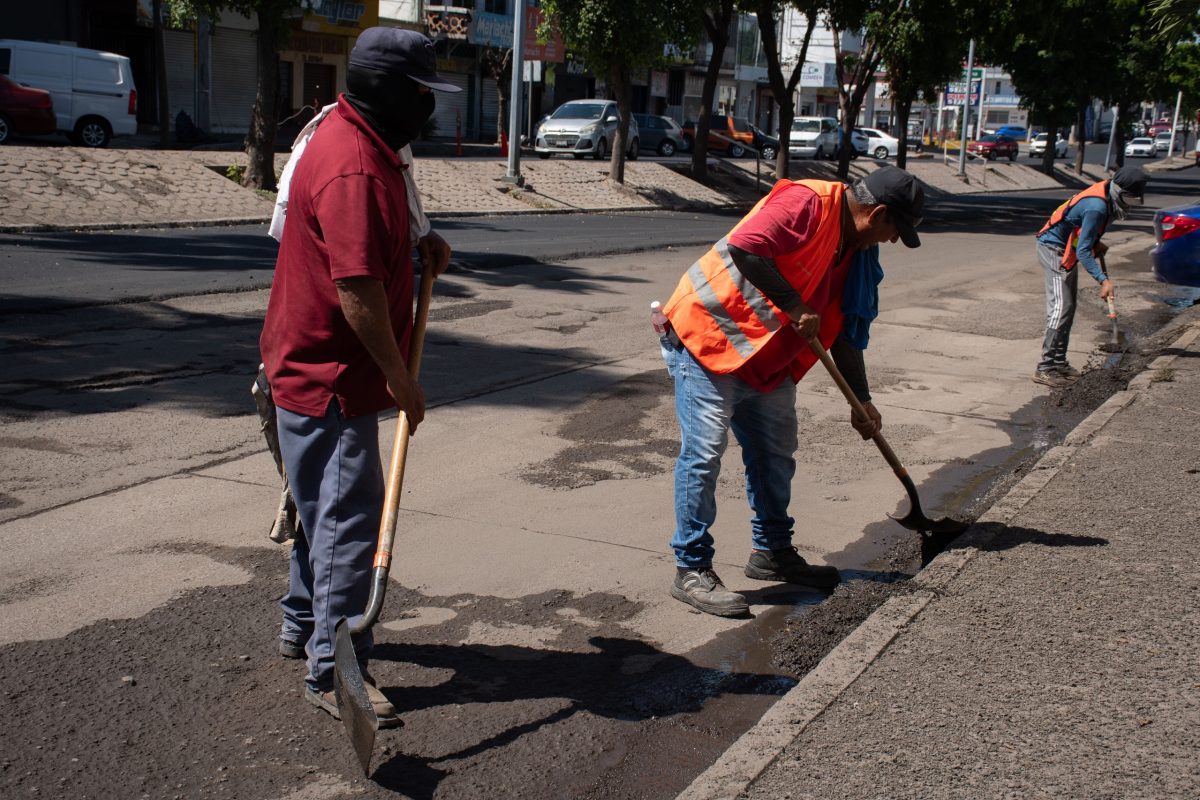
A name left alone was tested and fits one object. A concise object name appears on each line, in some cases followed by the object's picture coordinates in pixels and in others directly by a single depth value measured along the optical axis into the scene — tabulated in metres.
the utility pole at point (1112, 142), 55.02
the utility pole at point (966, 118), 43.28
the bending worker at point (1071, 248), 8.63
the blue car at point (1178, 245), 11.51
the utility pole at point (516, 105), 24.14
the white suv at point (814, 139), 46.47
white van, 23.94
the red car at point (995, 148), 58.12
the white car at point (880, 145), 53.81
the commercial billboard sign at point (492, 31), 43.44
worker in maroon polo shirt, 3.10
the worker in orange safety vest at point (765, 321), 4.28
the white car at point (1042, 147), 72.94
